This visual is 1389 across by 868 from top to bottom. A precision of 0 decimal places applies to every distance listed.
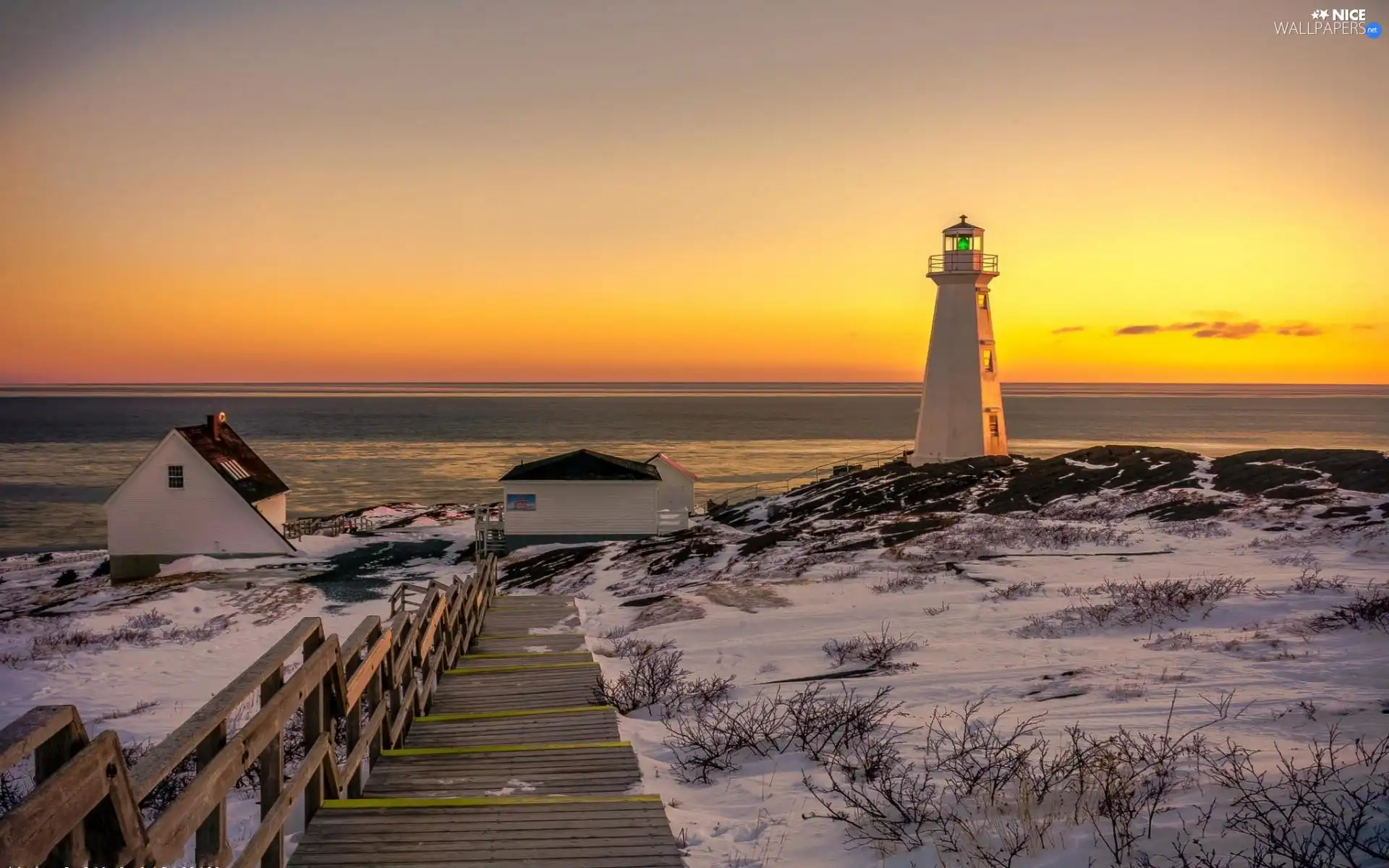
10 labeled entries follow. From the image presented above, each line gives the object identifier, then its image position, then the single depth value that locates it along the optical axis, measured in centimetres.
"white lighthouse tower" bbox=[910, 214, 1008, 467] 3975
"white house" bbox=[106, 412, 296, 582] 3431
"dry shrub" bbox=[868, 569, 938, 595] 1430
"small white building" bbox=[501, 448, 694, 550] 3681
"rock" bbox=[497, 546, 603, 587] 2706
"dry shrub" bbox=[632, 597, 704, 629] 1380
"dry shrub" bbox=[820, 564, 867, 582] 1636
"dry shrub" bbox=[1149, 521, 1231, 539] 1878
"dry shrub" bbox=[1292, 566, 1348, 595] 1106
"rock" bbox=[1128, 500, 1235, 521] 2173
